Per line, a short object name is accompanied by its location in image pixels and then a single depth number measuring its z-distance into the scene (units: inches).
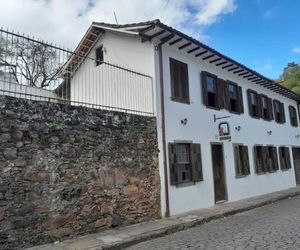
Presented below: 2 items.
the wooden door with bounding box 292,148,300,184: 572.8
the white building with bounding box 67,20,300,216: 295.5
